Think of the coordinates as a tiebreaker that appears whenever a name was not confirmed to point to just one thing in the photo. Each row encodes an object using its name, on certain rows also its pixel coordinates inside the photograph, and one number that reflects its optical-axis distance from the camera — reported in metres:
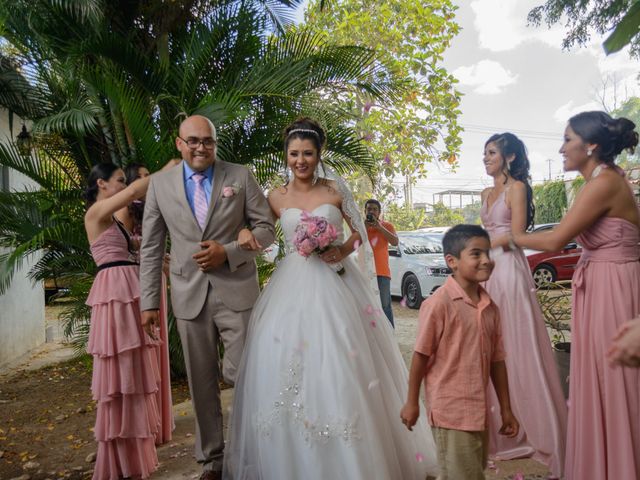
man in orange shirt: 7.29
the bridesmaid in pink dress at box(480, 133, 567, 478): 3.69
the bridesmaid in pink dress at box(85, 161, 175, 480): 3.81
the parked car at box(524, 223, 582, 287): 13.85
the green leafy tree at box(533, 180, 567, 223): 19.48
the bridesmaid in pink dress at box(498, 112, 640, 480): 2.77
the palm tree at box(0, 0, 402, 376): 6.20
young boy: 2.37
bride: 2.98
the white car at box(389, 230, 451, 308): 12.04
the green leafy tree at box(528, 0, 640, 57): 6.90
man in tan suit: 3.44
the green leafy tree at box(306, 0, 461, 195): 11.88
